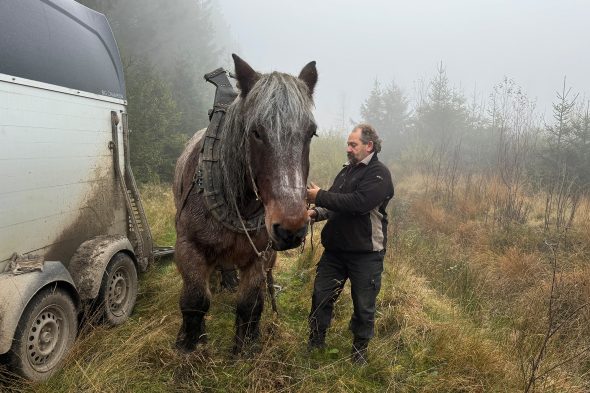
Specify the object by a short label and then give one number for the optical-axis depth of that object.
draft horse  1.93
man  2.89
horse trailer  2.42
